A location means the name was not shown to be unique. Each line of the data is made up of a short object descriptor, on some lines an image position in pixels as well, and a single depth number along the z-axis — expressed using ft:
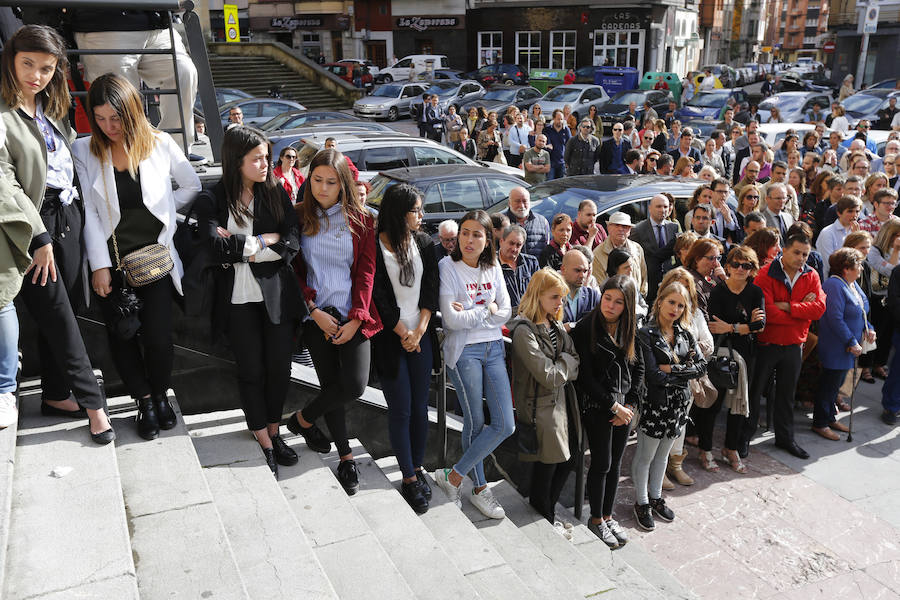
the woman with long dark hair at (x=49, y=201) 10.84
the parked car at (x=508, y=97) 84.33
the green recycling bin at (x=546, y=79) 110.42
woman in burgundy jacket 13.06
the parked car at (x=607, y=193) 27.14
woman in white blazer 11.69
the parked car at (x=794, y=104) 71.36
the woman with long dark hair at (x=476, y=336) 14.66
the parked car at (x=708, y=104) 75.56
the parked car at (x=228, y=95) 75.72
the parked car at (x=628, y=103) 75.31
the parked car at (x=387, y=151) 39.78
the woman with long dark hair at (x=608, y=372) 15.80
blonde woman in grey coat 15.16
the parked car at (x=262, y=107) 67.41
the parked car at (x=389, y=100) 89.04
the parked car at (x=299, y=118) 57.98
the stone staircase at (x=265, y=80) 96.89
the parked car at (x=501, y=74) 121.49
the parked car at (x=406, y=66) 121.39
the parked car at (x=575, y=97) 81.02
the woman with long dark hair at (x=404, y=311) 13.71
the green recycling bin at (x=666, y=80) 99.45
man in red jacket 20.65
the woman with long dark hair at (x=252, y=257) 12.36
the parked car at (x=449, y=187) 31.45
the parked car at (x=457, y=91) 90.17
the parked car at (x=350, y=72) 113.19
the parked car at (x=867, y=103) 66.28
